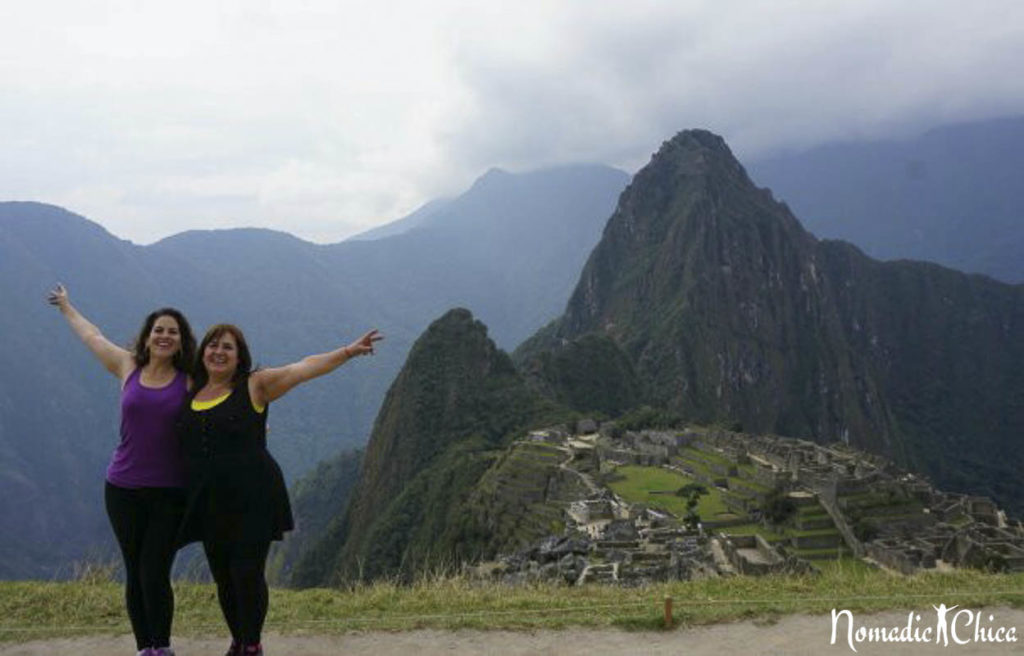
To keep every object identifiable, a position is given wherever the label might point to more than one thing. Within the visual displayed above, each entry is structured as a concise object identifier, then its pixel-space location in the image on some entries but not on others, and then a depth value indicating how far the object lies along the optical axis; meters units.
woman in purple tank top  4.94
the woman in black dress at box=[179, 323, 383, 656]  4.85
